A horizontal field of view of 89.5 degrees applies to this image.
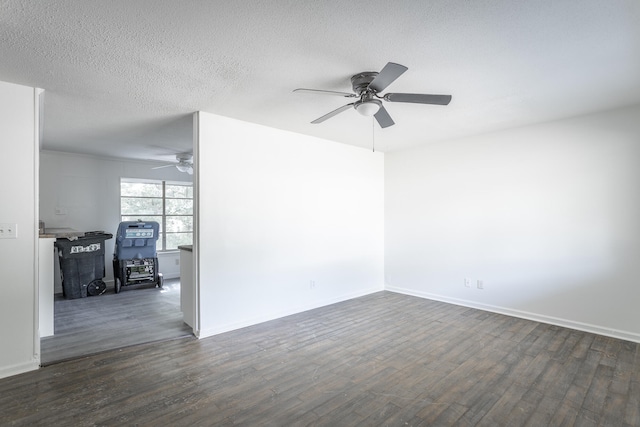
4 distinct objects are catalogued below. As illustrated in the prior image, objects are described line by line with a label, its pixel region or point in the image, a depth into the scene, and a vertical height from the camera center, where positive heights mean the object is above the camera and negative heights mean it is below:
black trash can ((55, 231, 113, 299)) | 4.95 -0.80
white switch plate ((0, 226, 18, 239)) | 2.54 -0.13
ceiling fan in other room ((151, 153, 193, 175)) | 5.57 +0.92
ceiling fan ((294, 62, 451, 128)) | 2.27 +0.89
